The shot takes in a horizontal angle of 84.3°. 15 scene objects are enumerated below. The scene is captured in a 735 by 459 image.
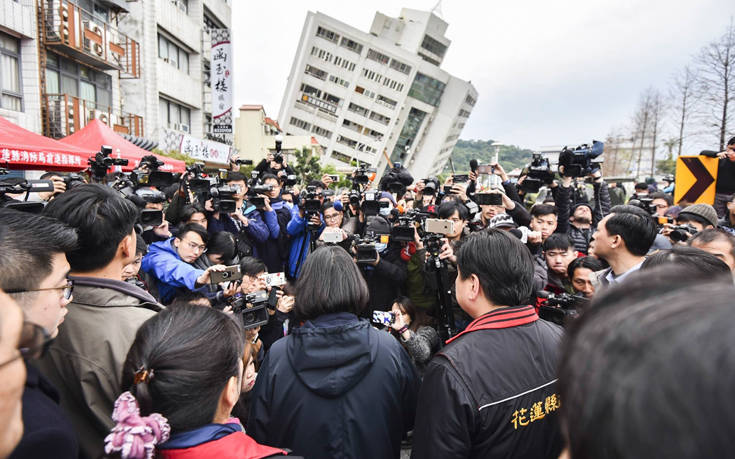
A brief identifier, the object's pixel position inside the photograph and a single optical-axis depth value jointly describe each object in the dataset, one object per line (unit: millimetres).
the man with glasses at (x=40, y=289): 1028
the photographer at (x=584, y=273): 3270
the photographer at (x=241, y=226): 4379
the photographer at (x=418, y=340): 2683
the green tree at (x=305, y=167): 25203
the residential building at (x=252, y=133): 34469
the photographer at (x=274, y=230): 4664
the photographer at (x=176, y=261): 3014
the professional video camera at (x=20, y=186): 3154
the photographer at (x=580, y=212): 4523
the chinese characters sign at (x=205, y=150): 14406
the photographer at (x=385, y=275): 3820
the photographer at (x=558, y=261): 3777
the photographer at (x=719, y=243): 2707
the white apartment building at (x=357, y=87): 48094
